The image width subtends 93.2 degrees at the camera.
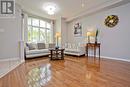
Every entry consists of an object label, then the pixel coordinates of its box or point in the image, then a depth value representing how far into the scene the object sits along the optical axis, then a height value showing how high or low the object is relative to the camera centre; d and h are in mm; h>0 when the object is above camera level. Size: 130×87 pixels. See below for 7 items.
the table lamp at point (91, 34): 3822 +568
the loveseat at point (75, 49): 3882 -409
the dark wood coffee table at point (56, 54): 3410 -623
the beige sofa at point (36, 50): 3450 -386
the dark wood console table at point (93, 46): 3680 -185
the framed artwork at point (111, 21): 3267 +1222
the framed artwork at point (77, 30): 4499 +1008
